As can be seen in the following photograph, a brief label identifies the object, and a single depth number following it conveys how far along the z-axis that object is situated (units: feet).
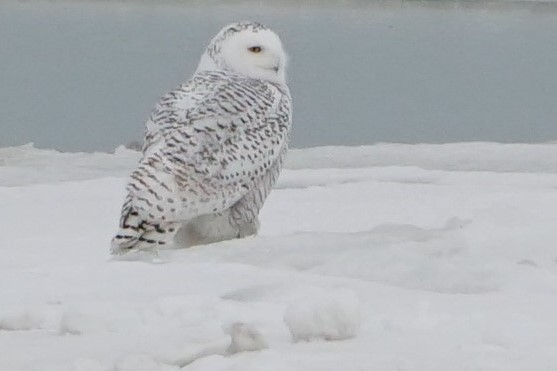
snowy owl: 37.73
